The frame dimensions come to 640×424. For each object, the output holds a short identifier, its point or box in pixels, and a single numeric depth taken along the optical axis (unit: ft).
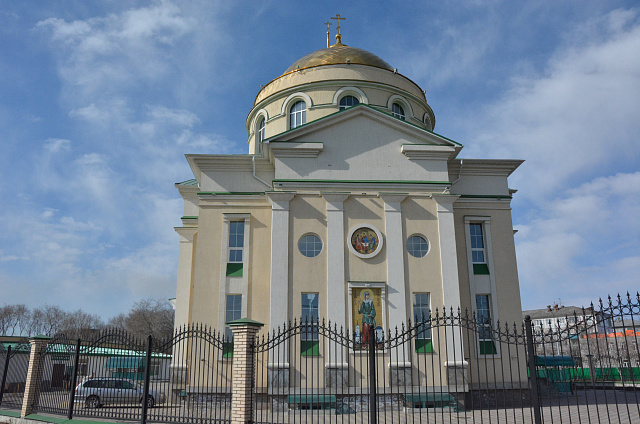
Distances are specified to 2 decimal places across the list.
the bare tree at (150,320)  178.81
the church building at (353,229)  53.36
